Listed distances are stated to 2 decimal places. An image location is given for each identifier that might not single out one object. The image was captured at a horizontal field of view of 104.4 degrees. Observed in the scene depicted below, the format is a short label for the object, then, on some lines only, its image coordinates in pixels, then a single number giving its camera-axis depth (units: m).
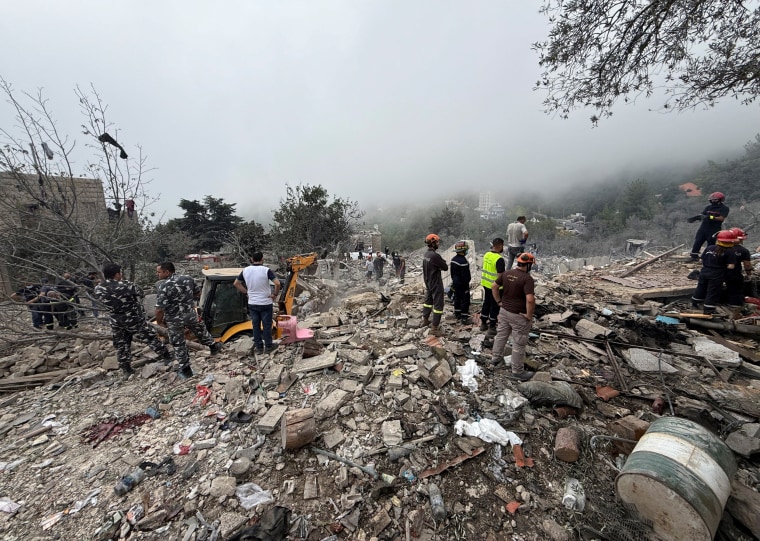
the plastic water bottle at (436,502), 2.29
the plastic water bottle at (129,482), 2.50
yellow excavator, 5.00
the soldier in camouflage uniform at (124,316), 3.93
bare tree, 4.37
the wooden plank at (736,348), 4.11
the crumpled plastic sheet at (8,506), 2.45
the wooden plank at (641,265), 8.13
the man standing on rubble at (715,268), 4.76
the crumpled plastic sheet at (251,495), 2.36
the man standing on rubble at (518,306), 3.55
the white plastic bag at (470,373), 3.51
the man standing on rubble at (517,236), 7.24
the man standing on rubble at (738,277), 4.72
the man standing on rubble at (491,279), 4.43
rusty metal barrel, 1.89
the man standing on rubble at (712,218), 6.51
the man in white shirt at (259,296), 4.30
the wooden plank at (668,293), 6.40
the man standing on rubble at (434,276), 4.67
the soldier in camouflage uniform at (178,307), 3.97
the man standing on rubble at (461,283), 4.89
